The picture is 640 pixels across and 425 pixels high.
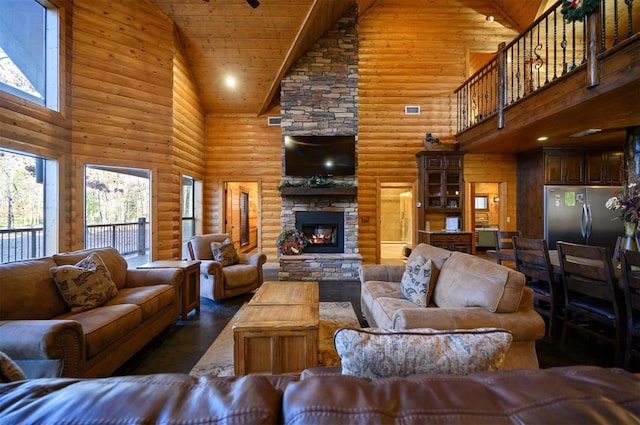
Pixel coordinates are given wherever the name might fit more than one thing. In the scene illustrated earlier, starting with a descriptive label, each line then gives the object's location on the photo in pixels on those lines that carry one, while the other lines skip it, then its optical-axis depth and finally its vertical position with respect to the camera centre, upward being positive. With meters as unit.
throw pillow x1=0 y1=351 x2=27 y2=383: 0.84 -0.48
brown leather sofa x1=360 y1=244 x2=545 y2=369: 1.78 -0.65
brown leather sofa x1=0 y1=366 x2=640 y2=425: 0.62 -0.44
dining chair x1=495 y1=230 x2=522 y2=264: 3.48 -0.41
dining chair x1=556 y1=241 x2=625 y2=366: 2.26 -0.69
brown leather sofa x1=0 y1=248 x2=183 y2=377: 1.69 -0.80
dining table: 2.45 -0.52
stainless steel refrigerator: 5.22 -0.05
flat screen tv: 5.71 +1.19
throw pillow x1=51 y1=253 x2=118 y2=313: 2.34 -0.62
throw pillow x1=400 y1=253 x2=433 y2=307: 2.46 -0.64
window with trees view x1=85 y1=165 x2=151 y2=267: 4.60 +0.18
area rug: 2.36 -1.28
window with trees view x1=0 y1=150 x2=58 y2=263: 3.56 +0.08
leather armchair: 3.89 -0.86
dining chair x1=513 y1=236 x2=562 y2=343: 2.85 -0.63
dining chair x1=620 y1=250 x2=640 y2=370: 2.05 -0.64
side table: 3.31 -0.85
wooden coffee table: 2.04 -0.97
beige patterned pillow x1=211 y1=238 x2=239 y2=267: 4.33 -0.62
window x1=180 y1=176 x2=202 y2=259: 6.07 +0.11
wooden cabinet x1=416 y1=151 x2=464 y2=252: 5.80 +0.51
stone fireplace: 5.77 +2.15
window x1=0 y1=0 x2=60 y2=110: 3.46 +2.17
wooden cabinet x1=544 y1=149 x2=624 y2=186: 5.32 +0.90
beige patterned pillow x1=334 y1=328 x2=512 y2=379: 0.91 -0.46
